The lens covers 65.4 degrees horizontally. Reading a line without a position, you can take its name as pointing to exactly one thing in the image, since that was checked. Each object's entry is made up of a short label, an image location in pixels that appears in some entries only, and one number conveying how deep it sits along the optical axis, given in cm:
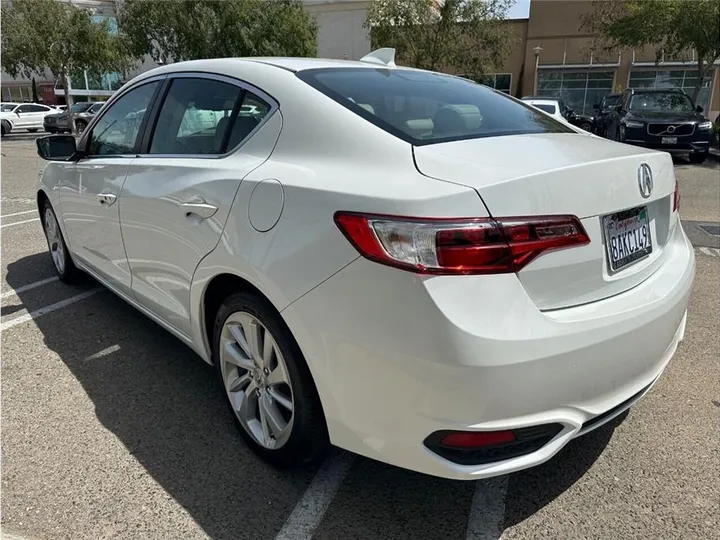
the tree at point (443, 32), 2566
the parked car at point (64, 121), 2766
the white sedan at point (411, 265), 169
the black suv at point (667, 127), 1312
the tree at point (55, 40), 2577
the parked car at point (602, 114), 1677
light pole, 3256
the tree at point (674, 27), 1734
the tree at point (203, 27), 2575
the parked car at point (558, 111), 1372
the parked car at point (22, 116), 2866
